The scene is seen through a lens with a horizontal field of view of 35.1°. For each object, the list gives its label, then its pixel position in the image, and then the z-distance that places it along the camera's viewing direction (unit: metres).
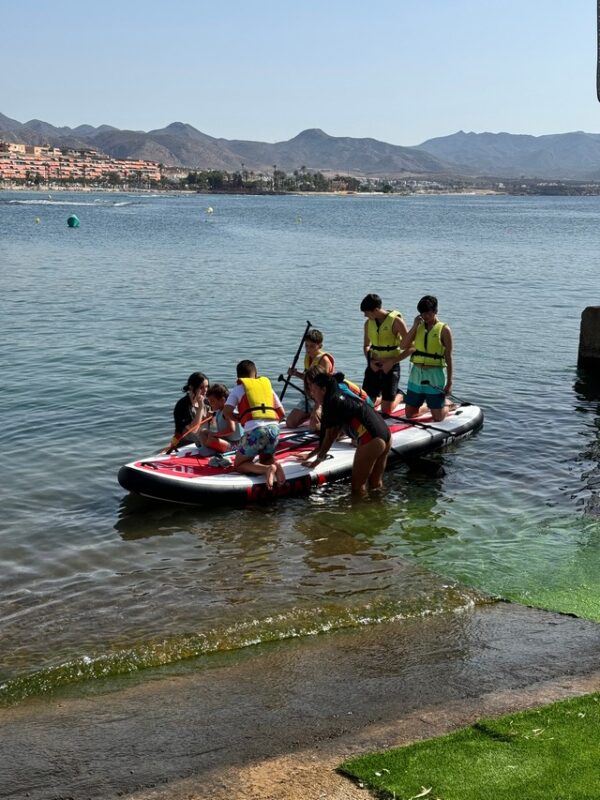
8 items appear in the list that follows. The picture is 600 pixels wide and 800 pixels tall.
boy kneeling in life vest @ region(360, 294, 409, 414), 13.33
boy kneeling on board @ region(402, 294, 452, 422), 13.19
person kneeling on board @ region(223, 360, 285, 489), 11.41
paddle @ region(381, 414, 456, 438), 13.84
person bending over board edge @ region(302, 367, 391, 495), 10.86
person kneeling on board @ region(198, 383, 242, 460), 12.15
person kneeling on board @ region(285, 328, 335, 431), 12.36
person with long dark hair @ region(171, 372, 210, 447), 12.02
